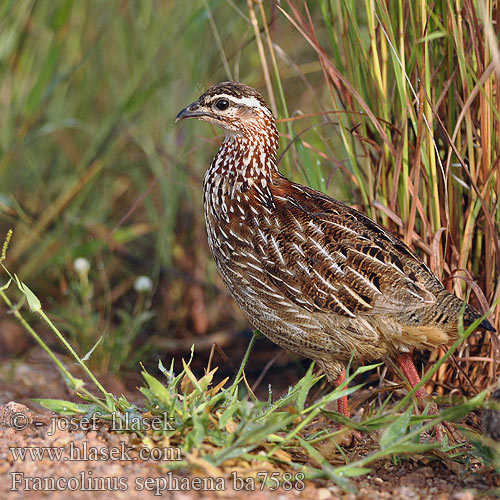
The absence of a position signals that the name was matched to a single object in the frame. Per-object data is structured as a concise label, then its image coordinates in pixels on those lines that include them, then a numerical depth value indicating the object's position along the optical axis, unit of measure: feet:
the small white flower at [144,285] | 30.96
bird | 20.95
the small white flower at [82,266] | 30.30
